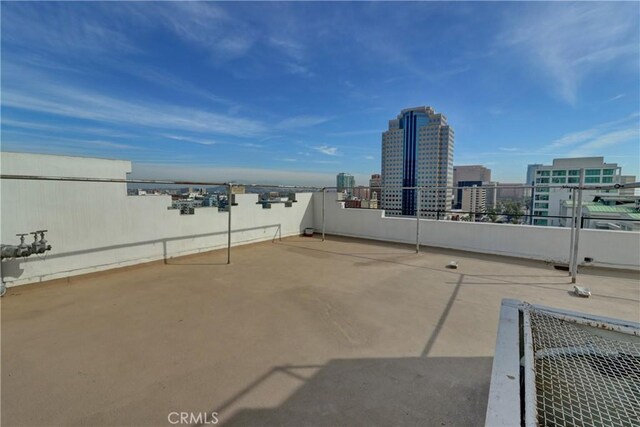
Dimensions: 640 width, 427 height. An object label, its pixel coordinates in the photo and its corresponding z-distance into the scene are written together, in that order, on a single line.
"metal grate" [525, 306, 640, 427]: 0.78
